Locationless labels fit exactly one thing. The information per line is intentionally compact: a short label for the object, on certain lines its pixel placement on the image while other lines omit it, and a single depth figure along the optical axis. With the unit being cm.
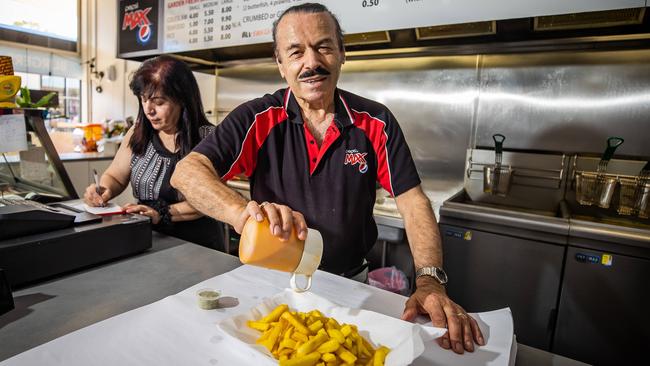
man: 138
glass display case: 175
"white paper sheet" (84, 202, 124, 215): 148
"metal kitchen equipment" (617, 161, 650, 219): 221
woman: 185
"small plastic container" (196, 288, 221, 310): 98
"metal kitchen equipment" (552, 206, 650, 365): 204
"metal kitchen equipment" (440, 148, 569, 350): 224
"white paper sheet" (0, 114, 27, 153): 170
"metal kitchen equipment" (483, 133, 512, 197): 267
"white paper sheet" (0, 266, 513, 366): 78
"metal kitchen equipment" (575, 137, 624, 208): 232
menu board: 218
